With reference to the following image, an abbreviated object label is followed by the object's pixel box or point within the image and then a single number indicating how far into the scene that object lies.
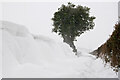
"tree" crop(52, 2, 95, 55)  17.58
